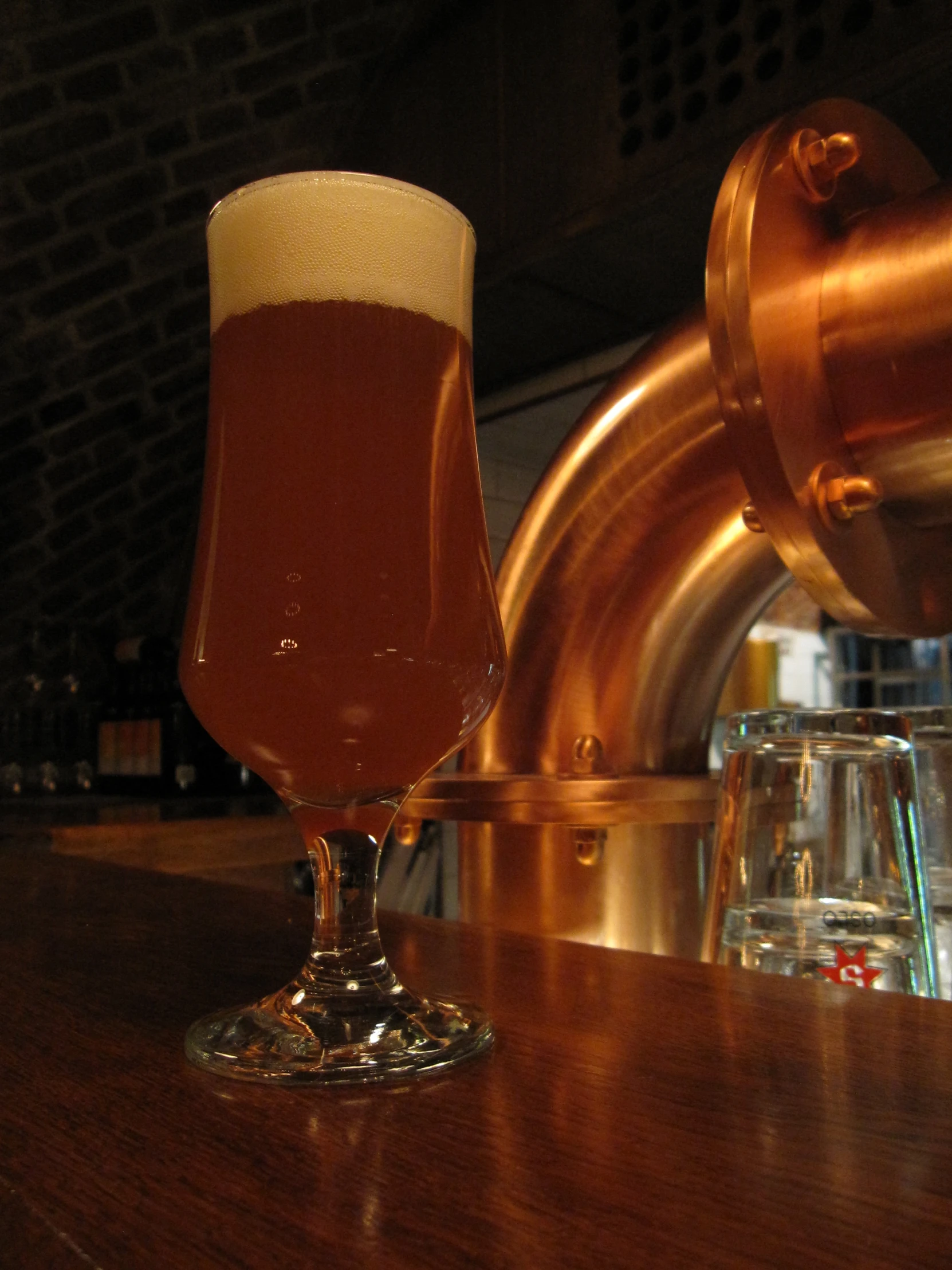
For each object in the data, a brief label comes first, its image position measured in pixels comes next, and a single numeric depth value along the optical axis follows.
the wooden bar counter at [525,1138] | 0.21
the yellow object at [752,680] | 2.38
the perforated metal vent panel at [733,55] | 1.41
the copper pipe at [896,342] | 0.56
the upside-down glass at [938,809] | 0.55
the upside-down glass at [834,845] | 0.49
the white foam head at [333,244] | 0.40
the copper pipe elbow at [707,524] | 0.57
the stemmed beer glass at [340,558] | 0.38
